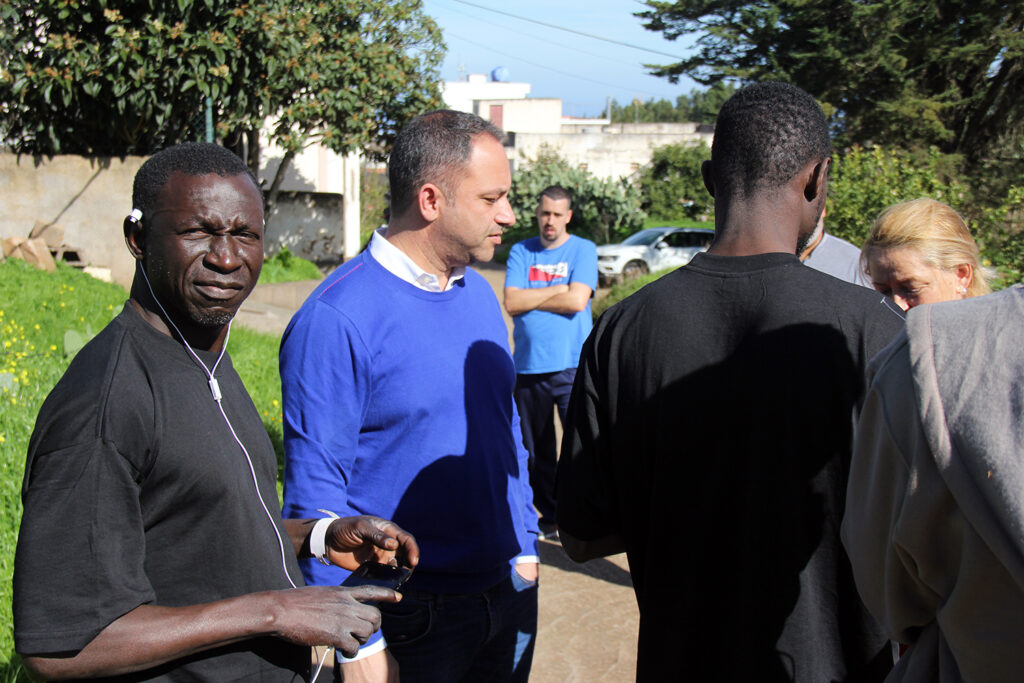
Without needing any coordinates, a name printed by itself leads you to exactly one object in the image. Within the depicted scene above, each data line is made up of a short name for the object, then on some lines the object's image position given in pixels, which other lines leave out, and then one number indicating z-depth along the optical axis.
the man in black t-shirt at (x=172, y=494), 1.49
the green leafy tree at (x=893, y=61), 17.67
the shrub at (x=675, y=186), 30.94
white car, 20.41
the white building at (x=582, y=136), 40.12
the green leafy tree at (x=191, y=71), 10.97
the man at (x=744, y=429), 1.77
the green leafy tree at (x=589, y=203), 27.86
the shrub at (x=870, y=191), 9.73
